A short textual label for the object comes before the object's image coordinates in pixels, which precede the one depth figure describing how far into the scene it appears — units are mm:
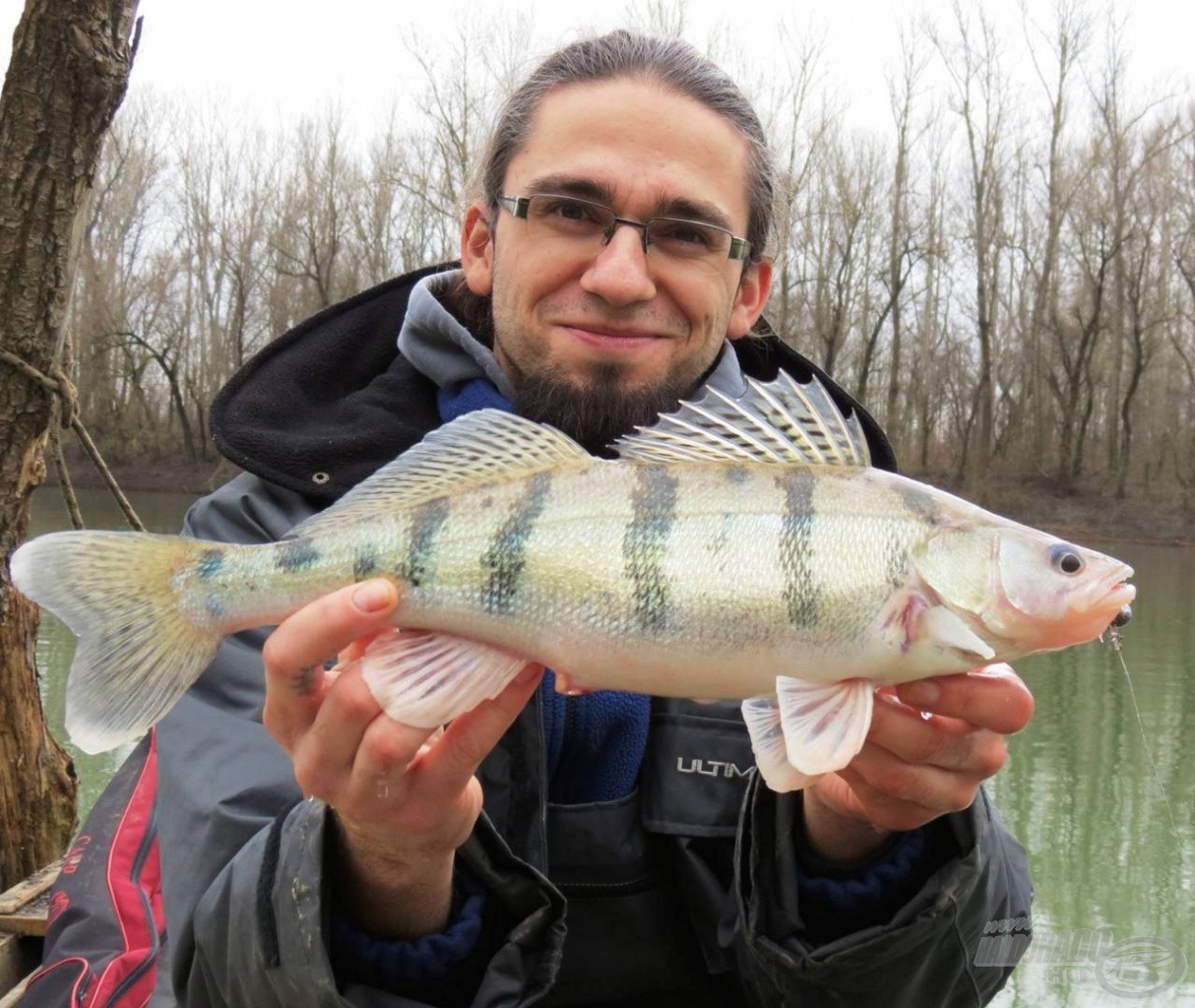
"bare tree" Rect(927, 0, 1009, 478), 25359
